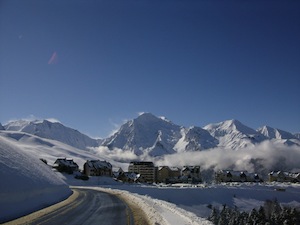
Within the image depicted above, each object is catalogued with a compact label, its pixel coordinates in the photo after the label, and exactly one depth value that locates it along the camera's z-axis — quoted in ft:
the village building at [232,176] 629.92
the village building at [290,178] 628.90
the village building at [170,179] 612.86
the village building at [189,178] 620.08
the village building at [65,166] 425.65
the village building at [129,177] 535.19
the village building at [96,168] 503.61
